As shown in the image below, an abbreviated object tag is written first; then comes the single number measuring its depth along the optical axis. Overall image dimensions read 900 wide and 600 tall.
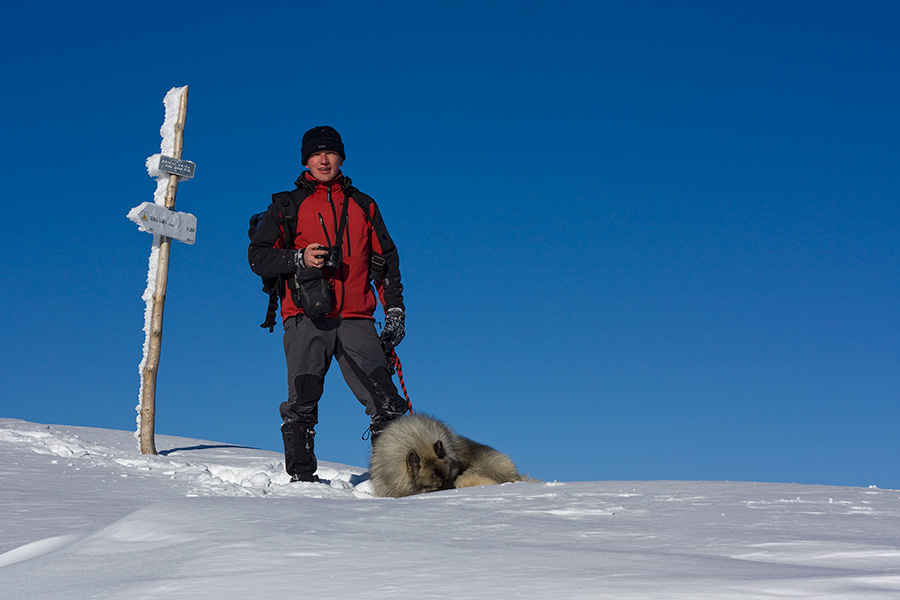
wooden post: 8.76
